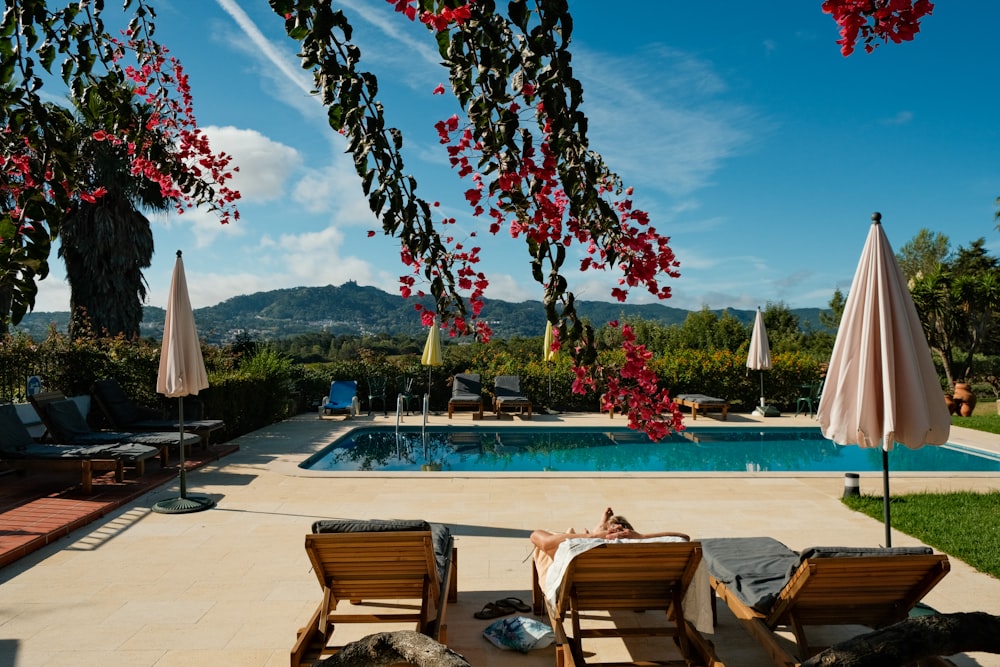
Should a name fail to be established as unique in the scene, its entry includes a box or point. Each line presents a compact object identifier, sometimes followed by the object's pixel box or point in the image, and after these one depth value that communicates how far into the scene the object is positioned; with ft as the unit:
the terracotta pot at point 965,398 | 51.59
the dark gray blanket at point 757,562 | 11.14
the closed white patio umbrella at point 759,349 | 45.55
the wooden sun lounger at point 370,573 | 11.27
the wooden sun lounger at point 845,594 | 10.74
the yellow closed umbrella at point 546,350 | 42.32
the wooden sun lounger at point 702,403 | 46.09
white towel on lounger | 11.35
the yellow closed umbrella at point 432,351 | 44.83
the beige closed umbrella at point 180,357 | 21.66
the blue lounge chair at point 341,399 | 46.98
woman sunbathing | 12.50
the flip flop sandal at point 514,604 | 13.94
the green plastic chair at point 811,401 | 50.17
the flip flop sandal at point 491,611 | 13.66
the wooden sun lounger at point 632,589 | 11.03
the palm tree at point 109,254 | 53.67
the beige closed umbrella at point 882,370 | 12.41
